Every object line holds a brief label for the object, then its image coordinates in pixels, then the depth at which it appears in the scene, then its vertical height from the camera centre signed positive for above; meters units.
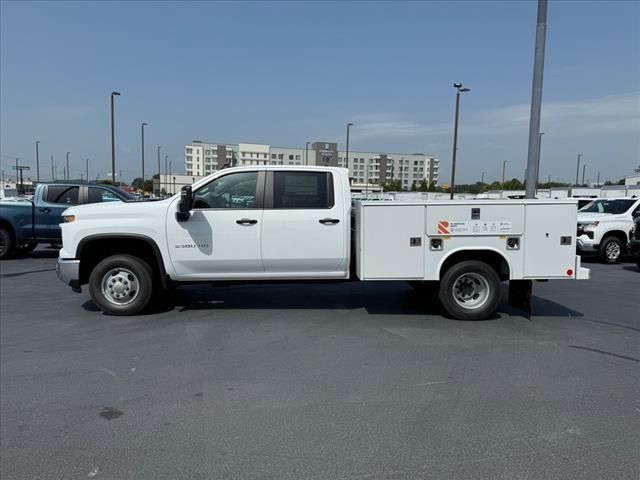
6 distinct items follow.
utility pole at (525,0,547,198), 9.56 +2.10
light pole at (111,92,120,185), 30.86 +3.17
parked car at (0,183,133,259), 12.21 -0.68
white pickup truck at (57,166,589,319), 6.18 -0.54
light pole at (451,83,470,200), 27.58 +4.53
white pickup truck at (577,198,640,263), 12.71 -0.75
